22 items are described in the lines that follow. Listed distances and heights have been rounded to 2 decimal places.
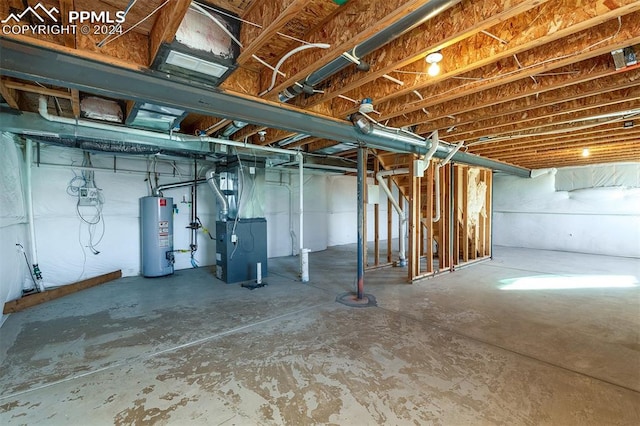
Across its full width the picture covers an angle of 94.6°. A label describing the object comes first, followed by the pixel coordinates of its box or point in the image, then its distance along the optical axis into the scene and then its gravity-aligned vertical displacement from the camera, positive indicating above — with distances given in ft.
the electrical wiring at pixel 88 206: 14.47 +0.24
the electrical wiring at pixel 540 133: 11.10 +3.39
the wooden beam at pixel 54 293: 10.97 -3.47
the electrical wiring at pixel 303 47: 6.10 +3.37
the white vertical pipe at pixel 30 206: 12.50 +0.23
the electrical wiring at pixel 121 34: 5.76 +3.66
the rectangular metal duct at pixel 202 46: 5.88 +3.39
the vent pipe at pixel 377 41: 5.04 +3.41
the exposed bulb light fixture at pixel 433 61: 6.85 +3.52
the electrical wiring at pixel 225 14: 5.64 +3.93
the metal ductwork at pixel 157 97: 5.57 +2.85
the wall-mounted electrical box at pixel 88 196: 14.44 +0.73
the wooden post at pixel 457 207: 18.84 +0.07
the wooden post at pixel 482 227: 21.53 -1.40
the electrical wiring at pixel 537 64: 6.12 +3.47
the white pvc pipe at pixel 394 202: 17.04 +0.69
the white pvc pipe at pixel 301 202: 15.46 +0.41
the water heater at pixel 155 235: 15.85 -1.32
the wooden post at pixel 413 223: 15.30 -0.76
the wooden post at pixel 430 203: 16.12 +0.29
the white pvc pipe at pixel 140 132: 9.74 +3.07
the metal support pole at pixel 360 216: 12.59 -0.31
